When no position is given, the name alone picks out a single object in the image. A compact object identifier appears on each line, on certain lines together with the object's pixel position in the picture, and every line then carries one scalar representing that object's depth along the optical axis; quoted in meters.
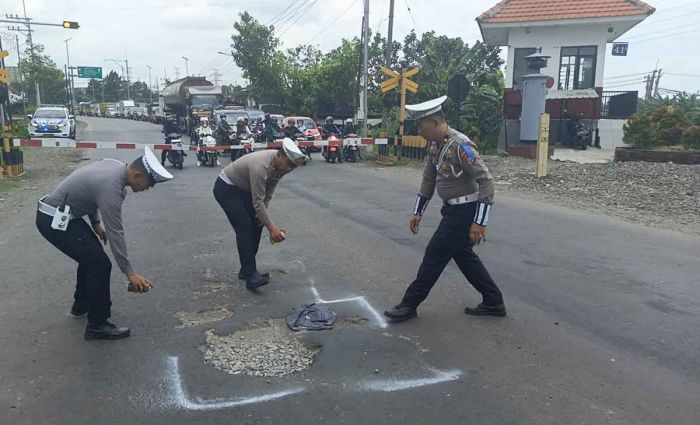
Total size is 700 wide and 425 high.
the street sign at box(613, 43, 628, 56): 26.20
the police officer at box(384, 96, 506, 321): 4.46
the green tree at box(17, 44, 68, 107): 53.28
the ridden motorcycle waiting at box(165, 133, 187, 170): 16.87
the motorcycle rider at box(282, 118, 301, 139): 22.22
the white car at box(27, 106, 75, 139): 25.50
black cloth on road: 4.54
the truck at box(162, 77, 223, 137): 33.41
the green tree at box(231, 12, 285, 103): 44.84
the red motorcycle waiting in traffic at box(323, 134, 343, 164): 18.02
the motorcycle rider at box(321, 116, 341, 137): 20.70
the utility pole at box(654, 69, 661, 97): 55.75
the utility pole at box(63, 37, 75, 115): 62.36
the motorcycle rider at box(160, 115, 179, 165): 17.94
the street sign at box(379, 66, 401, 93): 17.65
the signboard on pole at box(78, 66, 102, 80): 57.34
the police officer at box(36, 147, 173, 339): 4.02
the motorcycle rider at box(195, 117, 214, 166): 17.69
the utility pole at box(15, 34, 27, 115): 51.31
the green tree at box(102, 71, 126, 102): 119.56
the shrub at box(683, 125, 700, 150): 14.21
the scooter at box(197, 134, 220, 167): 17.00
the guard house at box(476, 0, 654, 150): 21.31
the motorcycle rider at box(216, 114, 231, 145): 18.59
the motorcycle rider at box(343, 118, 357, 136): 21.31
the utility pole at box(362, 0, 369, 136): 20.41
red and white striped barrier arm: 13.78
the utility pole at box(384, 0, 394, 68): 23.81
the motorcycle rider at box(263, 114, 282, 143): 22.84
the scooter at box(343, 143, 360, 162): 18.77
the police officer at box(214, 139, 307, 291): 5.14
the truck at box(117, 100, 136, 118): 71.06
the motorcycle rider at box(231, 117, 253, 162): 18.03
